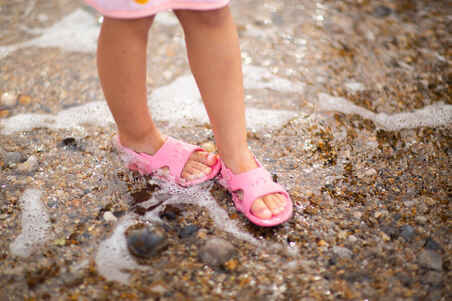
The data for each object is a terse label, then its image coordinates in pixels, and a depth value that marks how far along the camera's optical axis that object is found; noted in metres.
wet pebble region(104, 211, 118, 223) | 1.76
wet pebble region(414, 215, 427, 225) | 1.74
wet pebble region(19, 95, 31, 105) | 2.41
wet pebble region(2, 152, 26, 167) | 2.02
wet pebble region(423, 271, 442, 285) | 1.51
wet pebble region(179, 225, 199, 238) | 1.71
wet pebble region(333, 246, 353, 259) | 1.61
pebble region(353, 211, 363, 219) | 1.77
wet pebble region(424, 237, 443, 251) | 1.63
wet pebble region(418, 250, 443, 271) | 1.56
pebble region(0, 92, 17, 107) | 2.40
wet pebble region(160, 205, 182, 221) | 1.79
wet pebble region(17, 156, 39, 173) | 1.99
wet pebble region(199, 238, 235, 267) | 1.58
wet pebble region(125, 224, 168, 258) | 1.62
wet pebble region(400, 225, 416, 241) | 1.67
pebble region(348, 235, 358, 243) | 1.67
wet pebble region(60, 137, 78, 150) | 2.14
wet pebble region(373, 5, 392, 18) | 3.13
